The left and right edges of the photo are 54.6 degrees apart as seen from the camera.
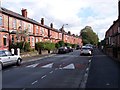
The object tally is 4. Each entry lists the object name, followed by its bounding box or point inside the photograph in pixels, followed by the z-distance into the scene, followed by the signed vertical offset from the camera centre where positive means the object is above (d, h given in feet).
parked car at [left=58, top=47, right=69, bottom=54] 75.06 -3.13
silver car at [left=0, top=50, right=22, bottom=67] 28.50 -3.38
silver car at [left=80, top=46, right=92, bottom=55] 60.64 -2.86
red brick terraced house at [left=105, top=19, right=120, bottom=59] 43.63 -1.65
